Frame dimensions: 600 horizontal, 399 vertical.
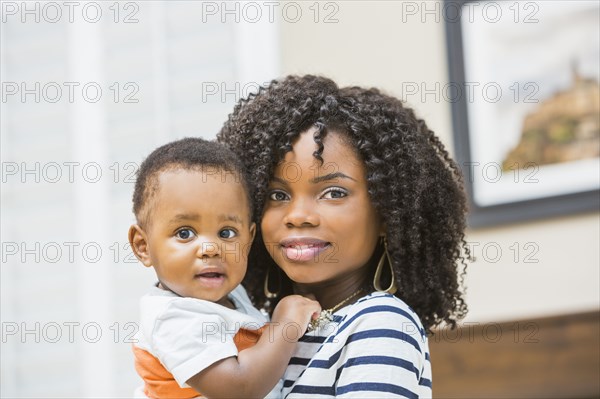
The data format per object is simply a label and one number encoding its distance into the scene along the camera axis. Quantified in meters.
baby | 1.54
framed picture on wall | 2.37
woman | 1.58
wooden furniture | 2.27
